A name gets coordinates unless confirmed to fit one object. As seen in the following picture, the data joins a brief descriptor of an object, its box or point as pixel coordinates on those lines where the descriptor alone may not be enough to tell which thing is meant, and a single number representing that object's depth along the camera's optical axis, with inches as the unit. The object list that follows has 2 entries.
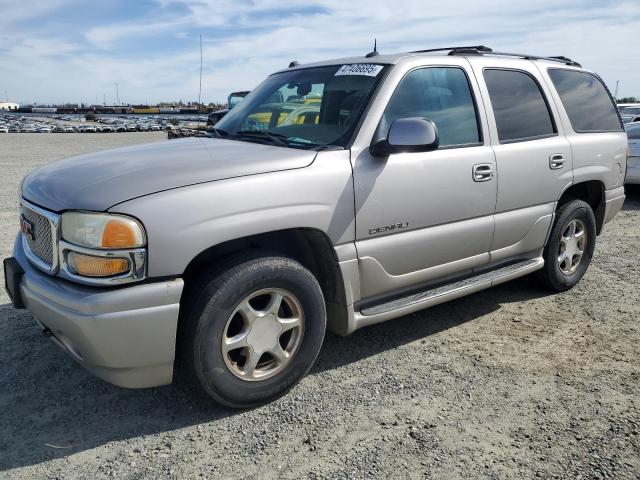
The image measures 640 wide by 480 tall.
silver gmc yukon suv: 99.7
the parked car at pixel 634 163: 355.9
